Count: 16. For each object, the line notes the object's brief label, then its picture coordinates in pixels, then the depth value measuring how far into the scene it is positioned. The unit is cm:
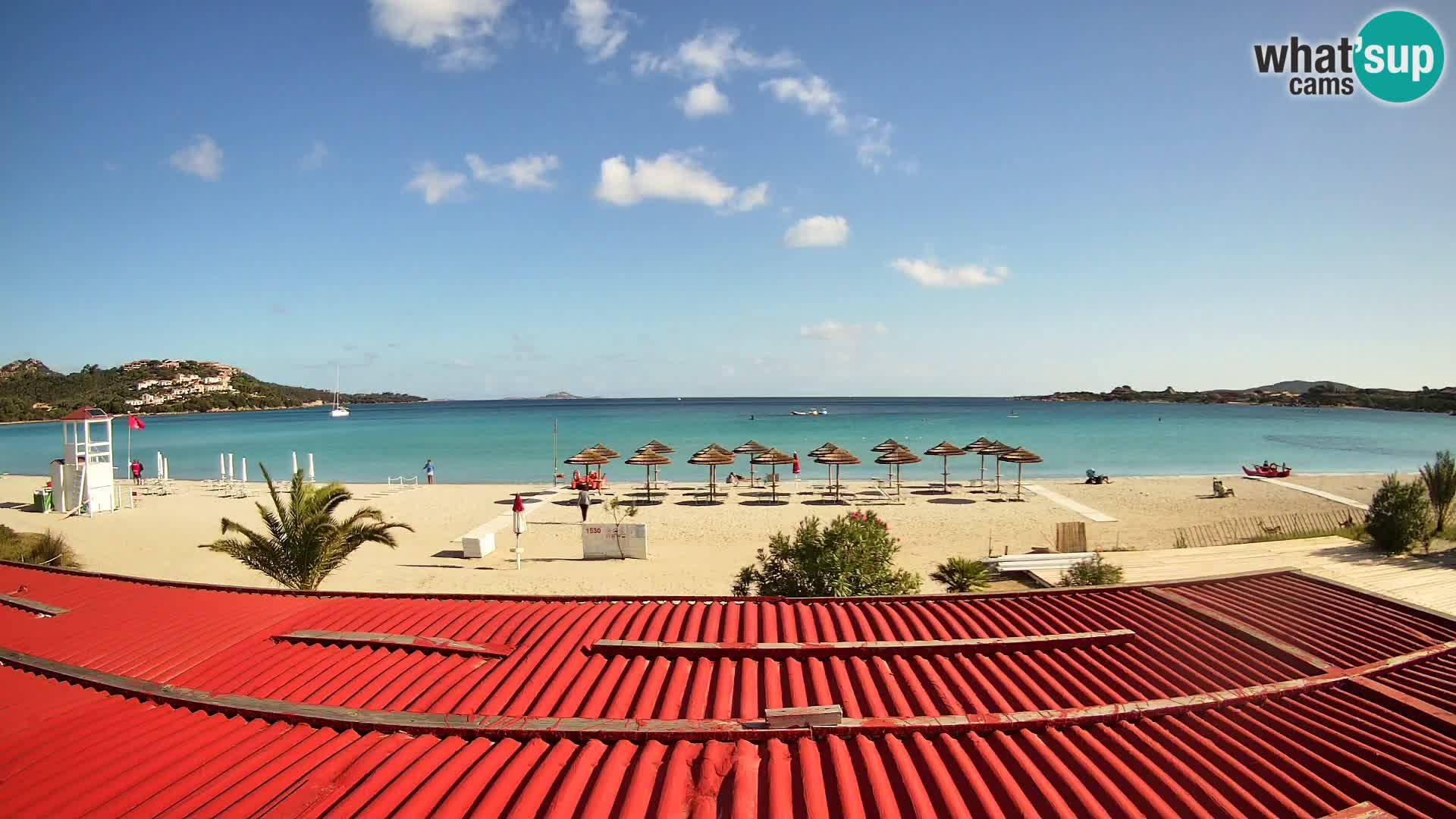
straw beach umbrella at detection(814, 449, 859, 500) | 2506
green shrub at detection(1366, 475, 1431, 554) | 1260
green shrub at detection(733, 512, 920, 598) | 927
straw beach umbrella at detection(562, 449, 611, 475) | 2600
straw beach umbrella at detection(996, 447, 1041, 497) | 2459
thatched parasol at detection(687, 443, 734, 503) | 2486
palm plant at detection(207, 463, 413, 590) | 1074
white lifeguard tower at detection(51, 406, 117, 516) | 2205
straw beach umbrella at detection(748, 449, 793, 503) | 2470
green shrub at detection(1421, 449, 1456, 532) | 1423
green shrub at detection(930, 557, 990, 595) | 1095
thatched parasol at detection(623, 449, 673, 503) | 2514
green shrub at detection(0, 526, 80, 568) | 1327
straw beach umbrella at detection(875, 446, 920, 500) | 2459
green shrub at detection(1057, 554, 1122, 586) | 996
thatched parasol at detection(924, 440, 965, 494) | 2589
